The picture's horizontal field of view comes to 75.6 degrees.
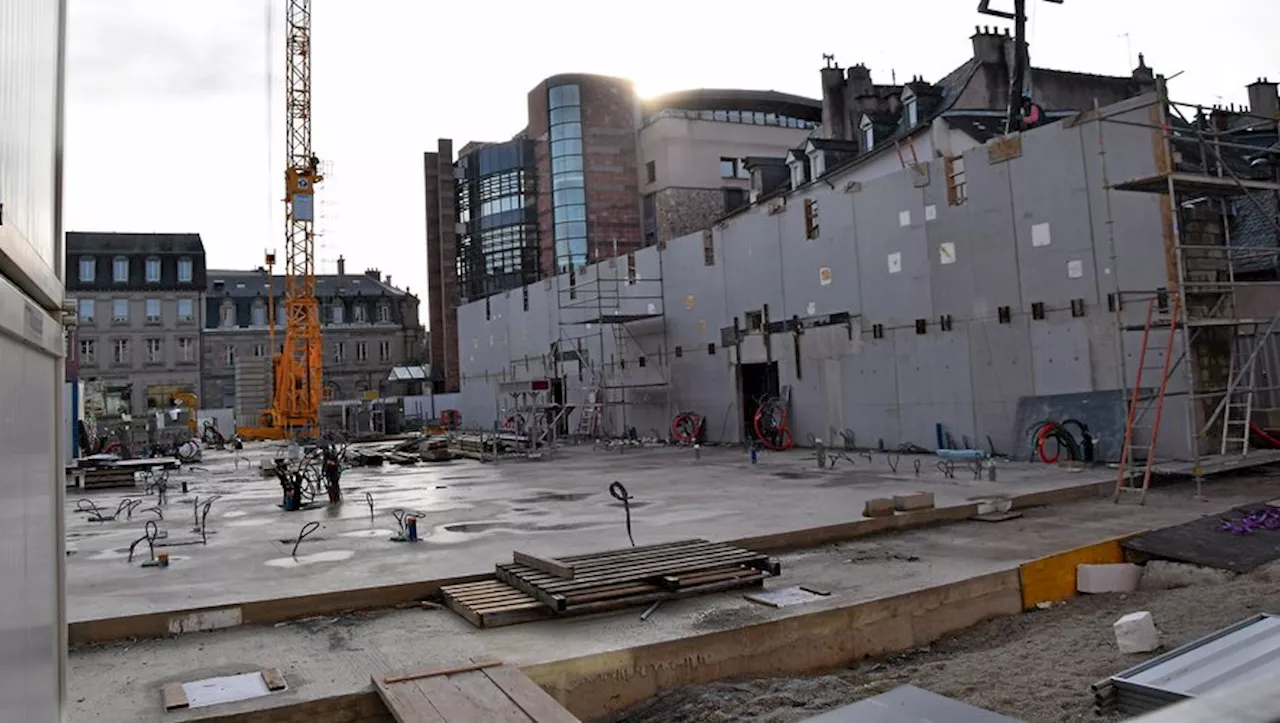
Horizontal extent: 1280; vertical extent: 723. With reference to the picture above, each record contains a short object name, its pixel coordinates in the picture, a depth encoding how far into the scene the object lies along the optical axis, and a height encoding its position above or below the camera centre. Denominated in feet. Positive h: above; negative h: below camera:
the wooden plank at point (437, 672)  17.65 -5.51
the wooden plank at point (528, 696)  15.43 -5.58
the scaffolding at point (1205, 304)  41.34 +4.73
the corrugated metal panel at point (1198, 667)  13.65 -4.97
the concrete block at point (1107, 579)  26.78 -6.17
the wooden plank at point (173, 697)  17.01 -5.57
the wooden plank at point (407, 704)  15.69 -5.58
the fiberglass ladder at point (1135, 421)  38.47 -1.98
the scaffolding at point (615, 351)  98.12 +7.75
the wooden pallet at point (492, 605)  22.44 -5.26
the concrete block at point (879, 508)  34.14 -4.52
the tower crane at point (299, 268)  127.03 +26.83
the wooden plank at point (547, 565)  24.45 -4.61
